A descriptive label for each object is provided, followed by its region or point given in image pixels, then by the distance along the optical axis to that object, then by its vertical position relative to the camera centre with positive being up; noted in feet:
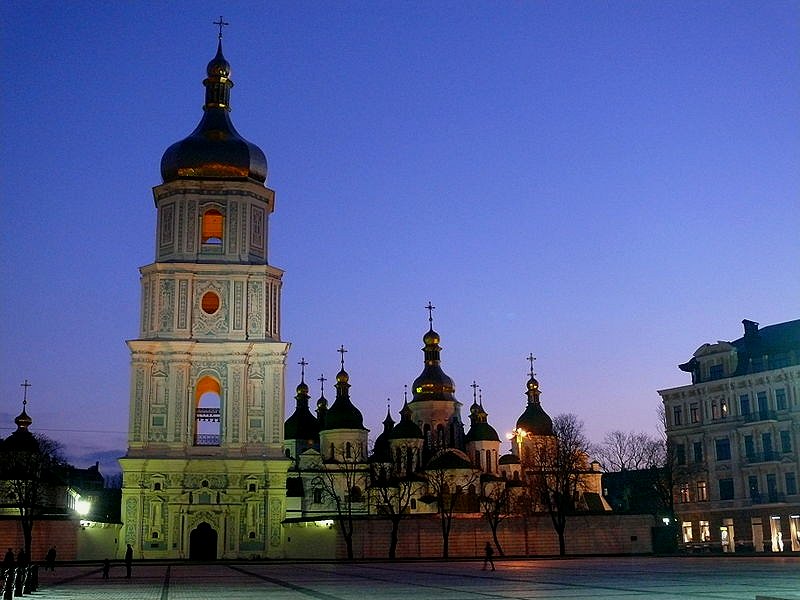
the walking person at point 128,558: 127.62 -5.04
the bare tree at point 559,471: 204.54 +7.75
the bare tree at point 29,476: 184.55 +8.37
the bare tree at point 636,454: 278.36 +13.91
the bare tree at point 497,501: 197.57 +1.43
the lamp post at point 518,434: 180.59 +12.64
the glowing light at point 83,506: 252.75 +2.58
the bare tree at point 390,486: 219.20 +5.39
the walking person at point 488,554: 126.65 -5.37
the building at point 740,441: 200.23 +12.15
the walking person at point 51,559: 139.94 -5.52
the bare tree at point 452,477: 240.73 +7.53
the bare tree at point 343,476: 244.22 +8.43
